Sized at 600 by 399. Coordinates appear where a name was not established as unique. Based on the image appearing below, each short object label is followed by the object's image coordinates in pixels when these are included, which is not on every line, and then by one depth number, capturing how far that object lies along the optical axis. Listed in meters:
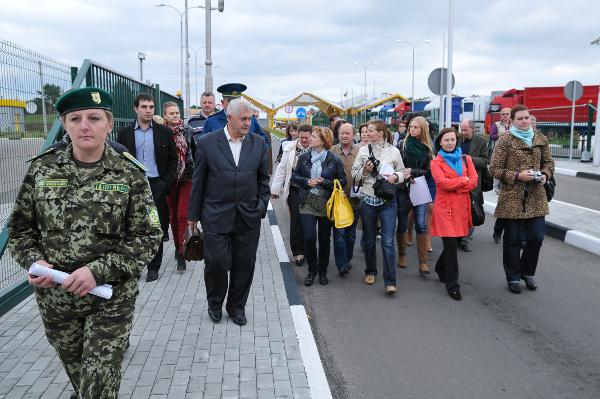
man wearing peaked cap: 6.68
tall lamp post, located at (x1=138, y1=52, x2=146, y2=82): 33.06
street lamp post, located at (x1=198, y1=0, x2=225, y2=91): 20.20
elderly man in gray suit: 4.80
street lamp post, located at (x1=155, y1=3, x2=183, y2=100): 32.81
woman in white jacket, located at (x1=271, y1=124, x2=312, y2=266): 6.91
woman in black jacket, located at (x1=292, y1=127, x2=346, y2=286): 6.41
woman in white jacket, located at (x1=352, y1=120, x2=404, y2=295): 6.06
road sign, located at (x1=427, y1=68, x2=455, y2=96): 13.25
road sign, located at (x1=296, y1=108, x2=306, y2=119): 38.89
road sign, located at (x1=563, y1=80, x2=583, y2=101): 17.77
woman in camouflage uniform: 2.61
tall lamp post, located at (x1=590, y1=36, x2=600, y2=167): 17.75
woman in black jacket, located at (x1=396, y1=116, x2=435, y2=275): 6.70
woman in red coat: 5.96
